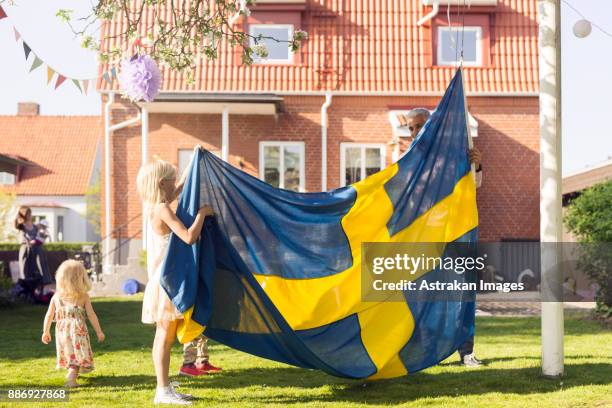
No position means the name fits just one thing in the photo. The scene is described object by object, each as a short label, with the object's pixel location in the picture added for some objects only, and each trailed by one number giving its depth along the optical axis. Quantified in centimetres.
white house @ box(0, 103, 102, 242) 4622
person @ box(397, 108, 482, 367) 723
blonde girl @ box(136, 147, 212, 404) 581
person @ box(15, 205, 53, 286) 1485
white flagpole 677
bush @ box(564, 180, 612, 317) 1127
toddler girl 676
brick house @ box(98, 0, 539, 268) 2045
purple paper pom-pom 711
